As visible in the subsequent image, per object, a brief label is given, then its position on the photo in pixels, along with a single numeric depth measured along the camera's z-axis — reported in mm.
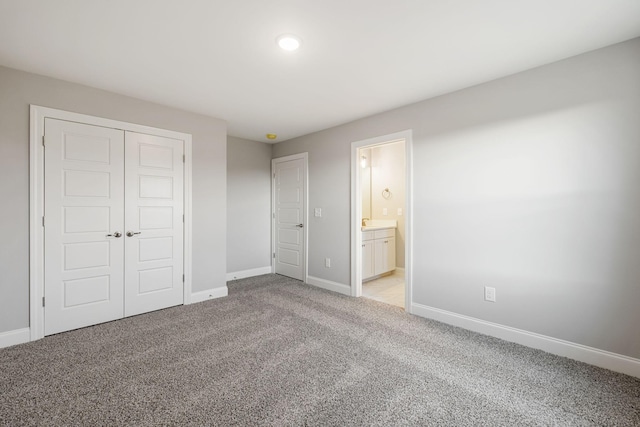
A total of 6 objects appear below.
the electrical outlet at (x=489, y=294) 2732
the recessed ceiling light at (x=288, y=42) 2084
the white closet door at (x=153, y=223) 3209
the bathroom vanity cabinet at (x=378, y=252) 4520
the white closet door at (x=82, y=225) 2746
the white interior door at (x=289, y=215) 4801
